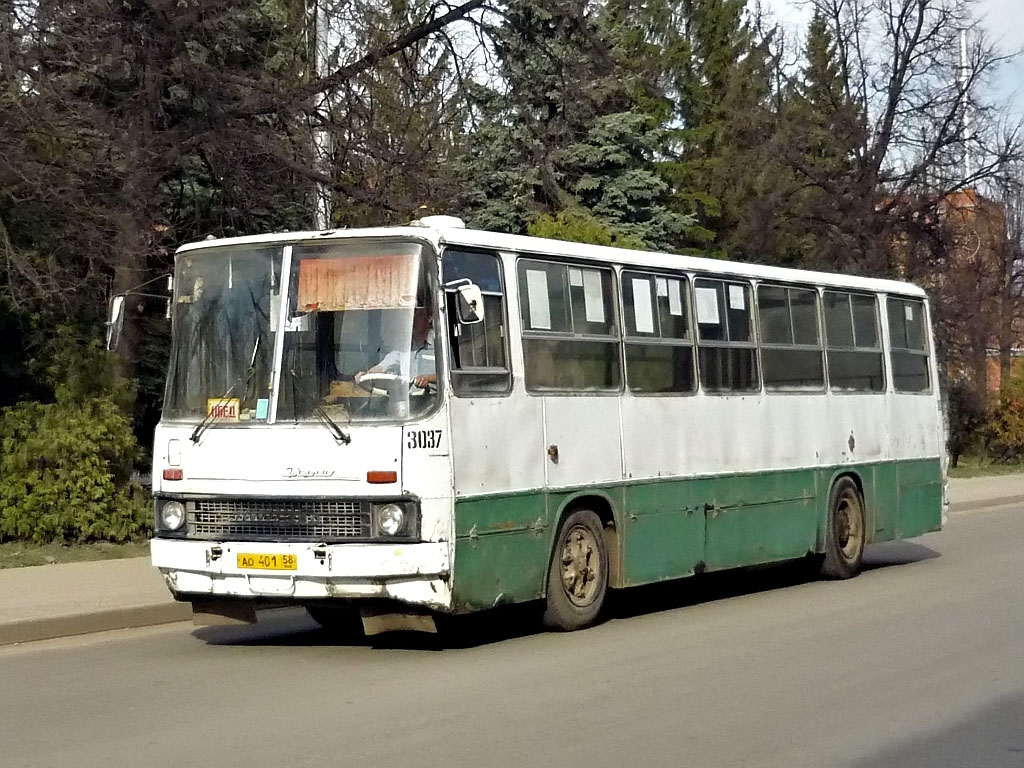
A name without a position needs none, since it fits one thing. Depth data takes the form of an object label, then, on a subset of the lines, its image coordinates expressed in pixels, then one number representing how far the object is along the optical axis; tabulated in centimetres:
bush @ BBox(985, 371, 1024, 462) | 3862
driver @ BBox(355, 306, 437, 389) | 1043
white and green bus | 1033
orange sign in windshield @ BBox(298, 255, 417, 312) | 1055
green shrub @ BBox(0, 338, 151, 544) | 1723
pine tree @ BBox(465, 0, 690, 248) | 3241
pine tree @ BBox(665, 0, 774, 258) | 4462
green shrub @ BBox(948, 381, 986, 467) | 3975
